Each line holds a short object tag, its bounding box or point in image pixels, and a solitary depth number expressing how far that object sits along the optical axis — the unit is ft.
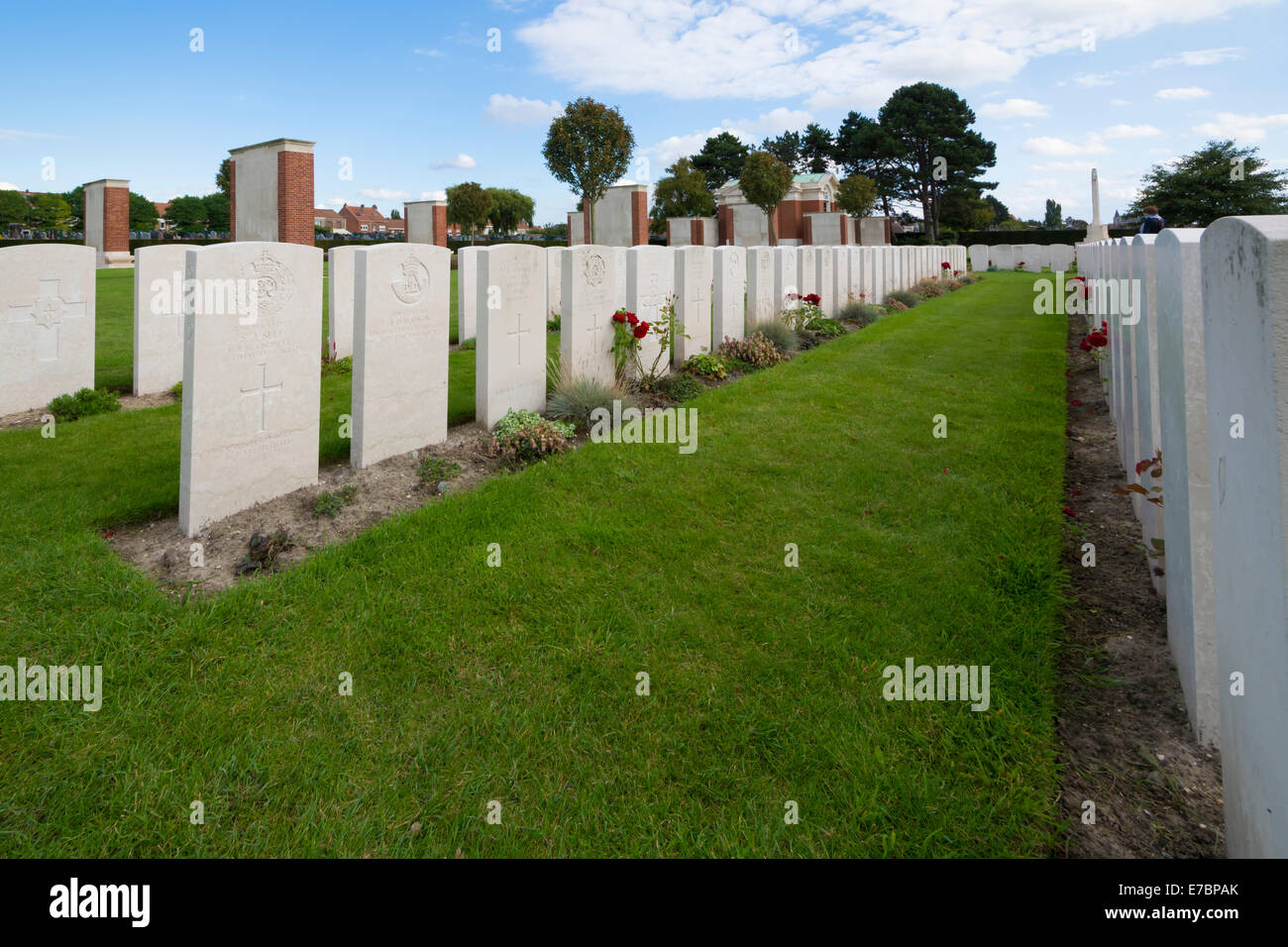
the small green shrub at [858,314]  49.14
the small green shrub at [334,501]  16.24
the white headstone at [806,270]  44.04
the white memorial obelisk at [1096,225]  99.40
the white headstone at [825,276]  46.78
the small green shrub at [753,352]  33.17
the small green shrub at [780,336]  35.78
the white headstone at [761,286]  37.02
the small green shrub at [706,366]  30.25
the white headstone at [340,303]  33.04
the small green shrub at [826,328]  41.86
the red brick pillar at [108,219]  92.84
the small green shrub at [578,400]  23.61
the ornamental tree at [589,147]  97.14
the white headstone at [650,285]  28.19
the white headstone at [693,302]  30.73
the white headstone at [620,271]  27.33
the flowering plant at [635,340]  26.53
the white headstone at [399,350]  18.35
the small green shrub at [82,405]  25.30
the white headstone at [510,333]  21.97
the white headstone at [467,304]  36.52
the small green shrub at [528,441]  20.15
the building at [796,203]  145.21
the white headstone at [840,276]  49.96
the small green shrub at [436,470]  18.53
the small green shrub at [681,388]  27.45
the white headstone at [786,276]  40.55
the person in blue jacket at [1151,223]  49.04
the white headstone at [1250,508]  6.00
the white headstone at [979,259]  127.13
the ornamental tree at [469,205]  150.61
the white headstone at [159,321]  28.09
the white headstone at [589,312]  24.59
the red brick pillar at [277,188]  79.41
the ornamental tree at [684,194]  159.43
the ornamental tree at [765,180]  122.93
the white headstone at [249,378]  15.02
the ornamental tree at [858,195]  152.46
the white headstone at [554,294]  48.26
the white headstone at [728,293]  33.53
